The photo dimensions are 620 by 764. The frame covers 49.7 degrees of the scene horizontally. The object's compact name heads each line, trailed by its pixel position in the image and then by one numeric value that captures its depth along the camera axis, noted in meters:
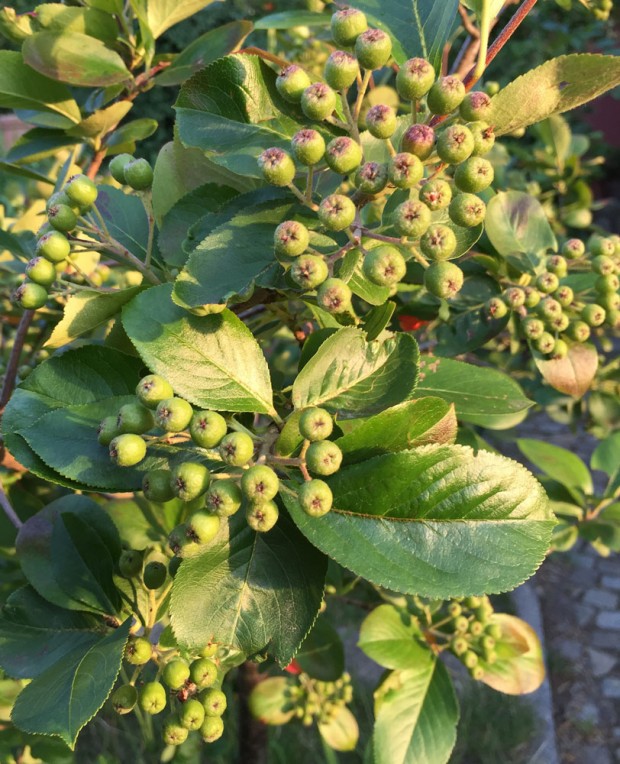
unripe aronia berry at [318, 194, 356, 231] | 0.16
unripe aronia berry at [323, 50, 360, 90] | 0.16
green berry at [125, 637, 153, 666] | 0.20
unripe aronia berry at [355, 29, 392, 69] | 0.16
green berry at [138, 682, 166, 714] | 0.20
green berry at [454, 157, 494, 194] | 0.16
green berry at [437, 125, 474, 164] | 0.15
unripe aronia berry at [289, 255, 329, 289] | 0.16
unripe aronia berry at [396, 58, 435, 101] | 0.16
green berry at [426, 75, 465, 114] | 0.16
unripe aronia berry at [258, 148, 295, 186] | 0.16
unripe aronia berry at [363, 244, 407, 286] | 0.16
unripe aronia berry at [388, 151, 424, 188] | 0.15
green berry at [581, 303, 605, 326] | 0.28
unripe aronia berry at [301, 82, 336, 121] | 0.16
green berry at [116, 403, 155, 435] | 0.16
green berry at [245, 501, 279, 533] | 0.15
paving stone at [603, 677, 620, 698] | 0.84
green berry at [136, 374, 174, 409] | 0.16
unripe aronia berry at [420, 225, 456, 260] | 0.16
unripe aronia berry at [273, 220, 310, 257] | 0.16
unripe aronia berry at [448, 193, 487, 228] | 0.16
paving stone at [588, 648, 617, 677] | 0.87
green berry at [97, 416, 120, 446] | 0.17
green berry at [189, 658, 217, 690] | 0.20
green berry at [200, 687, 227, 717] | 0.20
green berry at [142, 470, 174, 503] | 0.16
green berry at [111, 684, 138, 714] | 0.20
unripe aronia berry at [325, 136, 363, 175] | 0.16
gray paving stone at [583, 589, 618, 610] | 0.98
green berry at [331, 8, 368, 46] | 0.17
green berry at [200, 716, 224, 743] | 0.20
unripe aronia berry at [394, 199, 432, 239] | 0.16
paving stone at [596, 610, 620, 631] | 0.94
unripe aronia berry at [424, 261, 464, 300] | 0.16
